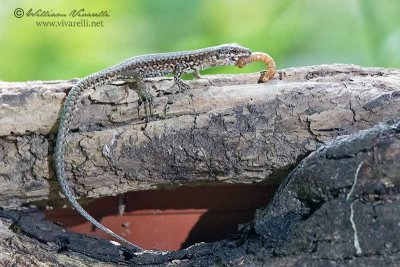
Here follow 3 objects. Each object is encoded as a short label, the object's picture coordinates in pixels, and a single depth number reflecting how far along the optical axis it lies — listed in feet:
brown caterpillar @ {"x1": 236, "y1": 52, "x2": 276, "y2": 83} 5.55
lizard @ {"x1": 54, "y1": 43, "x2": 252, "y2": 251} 5.52
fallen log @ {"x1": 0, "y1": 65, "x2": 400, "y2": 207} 5.49
